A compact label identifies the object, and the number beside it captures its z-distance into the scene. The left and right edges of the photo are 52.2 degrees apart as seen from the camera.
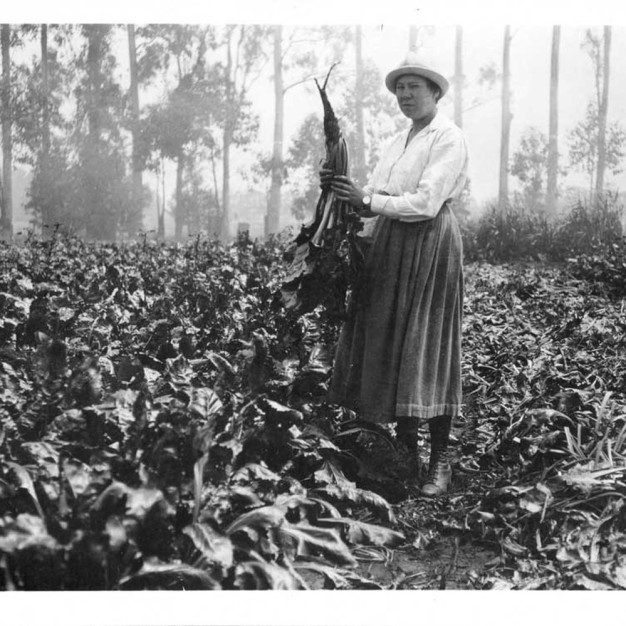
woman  2.58
